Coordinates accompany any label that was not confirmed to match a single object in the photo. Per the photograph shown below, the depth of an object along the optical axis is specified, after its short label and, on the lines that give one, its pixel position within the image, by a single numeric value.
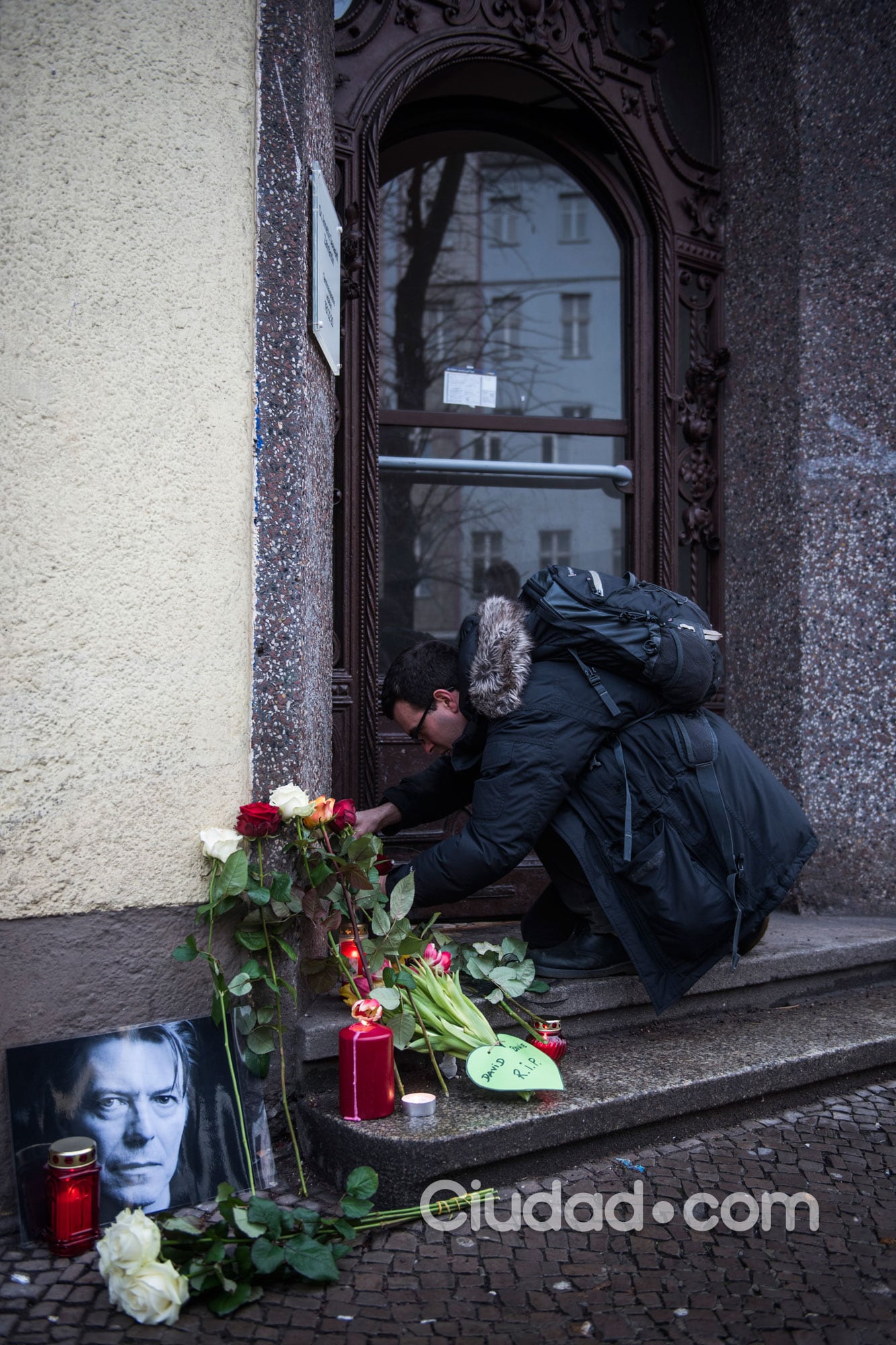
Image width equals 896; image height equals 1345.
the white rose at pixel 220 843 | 2.60
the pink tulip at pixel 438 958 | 2.93
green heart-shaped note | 2.63
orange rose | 2.72
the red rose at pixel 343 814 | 2.79
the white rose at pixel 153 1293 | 2.02
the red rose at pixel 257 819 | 2.61
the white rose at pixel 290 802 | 2.68
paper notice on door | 4.31
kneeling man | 2.96
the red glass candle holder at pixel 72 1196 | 2.29
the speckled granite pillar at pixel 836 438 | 4.44
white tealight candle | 2.58
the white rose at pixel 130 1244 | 2.03
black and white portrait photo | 2.44
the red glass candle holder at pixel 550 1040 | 2.87
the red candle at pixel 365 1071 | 2.57
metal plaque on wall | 2.96
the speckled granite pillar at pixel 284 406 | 2.77
